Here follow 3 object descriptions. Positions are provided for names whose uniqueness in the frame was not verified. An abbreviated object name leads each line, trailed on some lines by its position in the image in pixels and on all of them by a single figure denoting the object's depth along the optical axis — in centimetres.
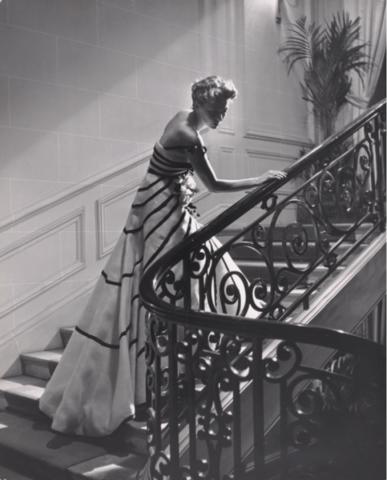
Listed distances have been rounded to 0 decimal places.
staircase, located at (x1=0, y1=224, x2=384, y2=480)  303
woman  328
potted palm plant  654
